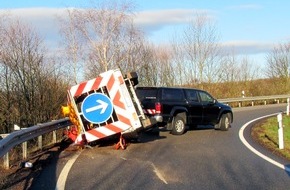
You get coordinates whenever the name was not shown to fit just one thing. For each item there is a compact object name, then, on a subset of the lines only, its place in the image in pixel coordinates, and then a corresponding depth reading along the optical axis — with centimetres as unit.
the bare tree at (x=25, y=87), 2367
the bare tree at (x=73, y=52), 3569
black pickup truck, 1628
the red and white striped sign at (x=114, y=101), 1215
